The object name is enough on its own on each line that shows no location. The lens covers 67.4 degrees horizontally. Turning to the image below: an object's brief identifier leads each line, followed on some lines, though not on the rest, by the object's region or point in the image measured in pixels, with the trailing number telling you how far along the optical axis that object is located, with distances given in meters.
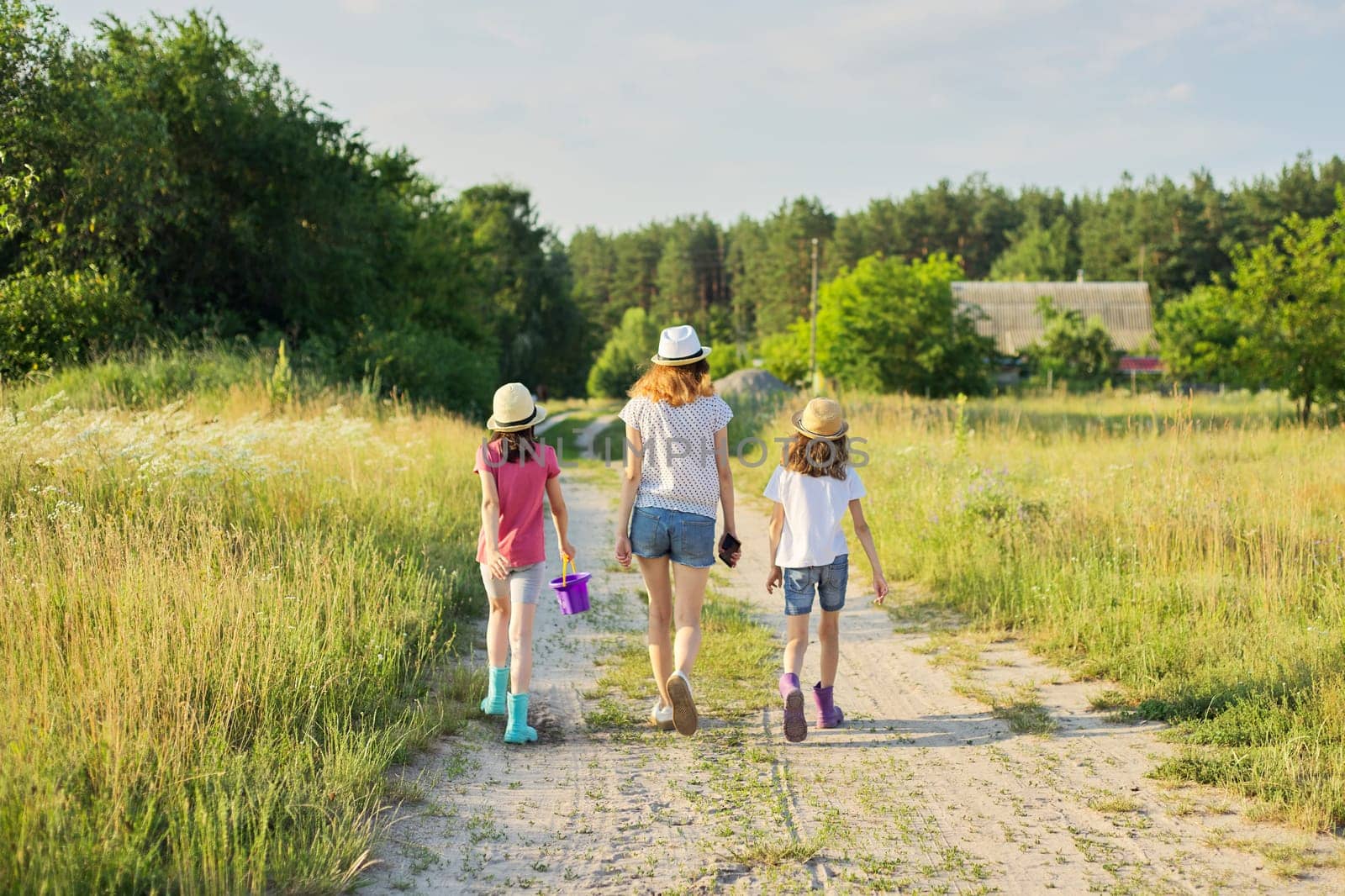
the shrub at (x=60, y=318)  16.95
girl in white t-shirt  5.50
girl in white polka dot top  5.27
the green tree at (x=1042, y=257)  74.44
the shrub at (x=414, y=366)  23.30
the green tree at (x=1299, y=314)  19.84
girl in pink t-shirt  5.33
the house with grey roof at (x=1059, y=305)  54.72
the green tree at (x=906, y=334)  33.59
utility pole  43.41
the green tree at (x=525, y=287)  57.12
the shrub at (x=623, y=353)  72.69
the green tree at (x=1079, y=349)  44.94
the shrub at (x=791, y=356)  57.25
